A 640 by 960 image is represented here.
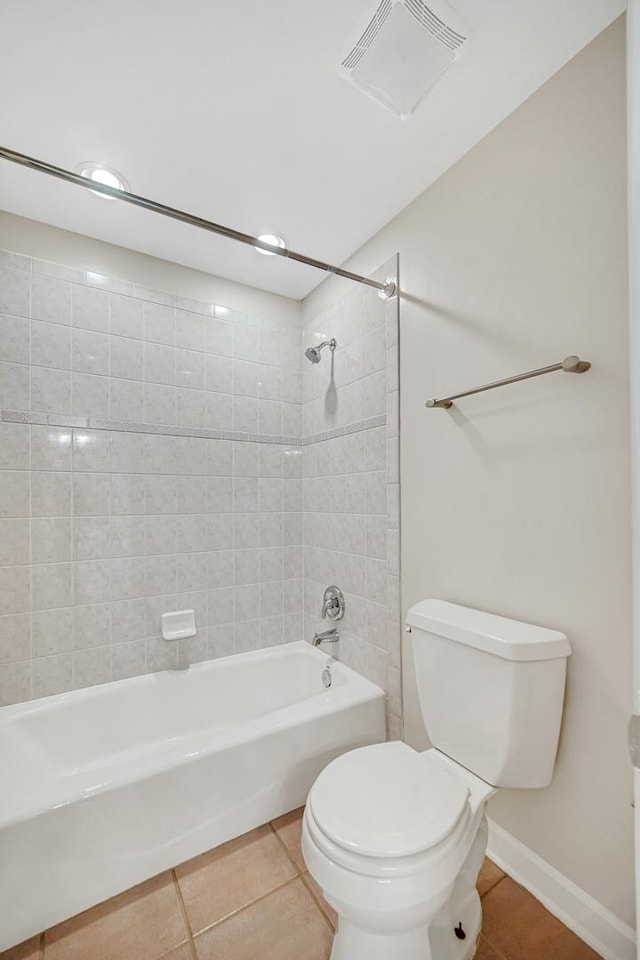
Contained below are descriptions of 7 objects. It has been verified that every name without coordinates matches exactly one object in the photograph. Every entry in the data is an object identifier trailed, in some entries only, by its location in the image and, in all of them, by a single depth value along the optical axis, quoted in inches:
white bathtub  49.3
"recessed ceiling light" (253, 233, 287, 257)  79.0
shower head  90.4
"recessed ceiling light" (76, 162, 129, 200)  62.8
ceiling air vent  42.7
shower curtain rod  44.5
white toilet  37.4
